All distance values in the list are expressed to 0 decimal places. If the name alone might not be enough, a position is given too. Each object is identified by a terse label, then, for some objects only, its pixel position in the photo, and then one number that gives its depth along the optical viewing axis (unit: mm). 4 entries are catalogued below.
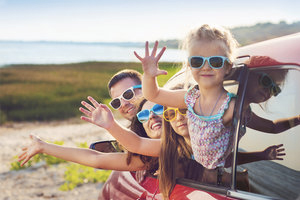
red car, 1755
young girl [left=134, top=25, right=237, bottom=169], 1968
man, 2938
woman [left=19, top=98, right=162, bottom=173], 2535
